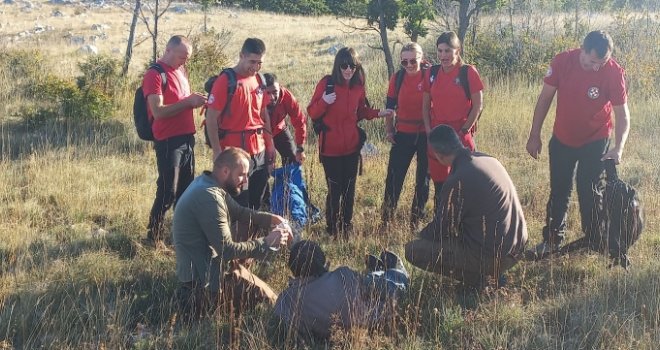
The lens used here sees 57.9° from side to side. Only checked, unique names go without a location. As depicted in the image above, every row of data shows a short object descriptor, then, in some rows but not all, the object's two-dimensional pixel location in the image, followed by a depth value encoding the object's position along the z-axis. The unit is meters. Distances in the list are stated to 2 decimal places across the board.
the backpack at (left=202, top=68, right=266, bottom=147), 4.72
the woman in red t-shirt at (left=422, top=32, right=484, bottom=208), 5.15
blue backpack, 5.63
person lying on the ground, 3.68
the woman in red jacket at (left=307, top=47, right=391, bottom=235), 5.24
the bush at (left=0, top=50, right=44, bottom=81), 11.89
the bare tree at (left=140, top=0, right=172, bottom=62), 10.43
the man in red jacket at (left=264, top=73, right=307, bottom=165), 5.45
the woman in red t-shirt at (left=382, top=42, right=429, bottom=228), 5.48
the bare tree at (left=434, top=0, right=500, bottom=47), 11.20
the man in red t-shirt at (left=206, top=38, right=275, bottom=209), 4.71
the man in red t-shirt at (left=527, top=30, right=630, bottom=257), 4.69
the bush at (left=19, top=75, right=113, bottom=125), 9.43
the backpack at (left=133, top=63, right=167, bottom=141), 5.18
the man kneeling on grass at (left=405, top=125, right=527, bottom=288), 4.06
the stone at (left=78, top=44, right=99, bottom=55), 17.21
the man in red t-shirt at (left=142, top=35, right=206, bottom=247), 4.98
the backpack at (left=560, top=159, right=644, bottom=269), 4.53
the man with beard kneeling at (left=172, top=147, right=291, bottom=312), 3.78
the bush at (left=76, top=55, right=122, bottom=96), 10.41
